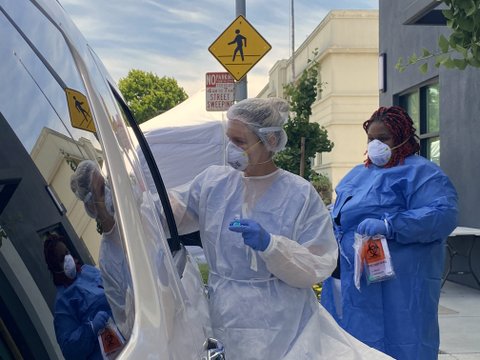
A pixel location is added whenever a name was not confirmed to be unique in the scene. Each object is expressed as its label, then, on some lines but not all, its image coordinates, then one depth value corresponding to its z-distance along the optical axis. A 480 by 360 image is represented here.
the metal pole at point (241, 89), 8.97
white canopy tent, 10.43
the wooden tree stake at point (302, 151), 9.11
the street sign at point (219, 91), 8.66
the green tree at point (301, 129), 10.81
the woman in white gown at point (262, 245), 2.16
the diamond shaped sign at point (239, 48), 8.34
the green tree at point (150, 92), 43.82
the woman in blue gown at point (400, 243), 3.78
